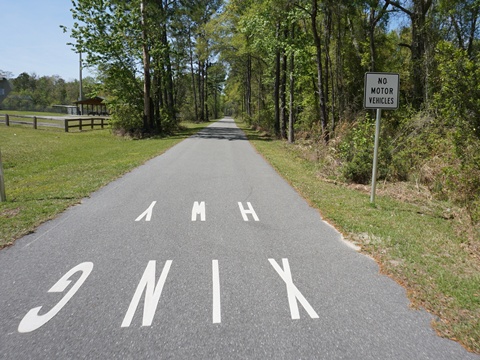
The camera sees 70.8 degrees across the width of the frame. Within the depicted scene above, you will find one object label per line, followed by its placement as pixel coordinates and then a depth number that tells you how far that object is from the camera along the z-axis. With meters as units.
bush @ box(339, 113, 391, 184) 10.40
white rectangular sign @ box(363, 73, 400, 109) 7.55
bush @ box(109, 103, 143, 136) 26.94
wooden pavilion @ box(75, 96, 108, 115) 61.99
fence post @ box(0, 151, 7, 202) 7.94
